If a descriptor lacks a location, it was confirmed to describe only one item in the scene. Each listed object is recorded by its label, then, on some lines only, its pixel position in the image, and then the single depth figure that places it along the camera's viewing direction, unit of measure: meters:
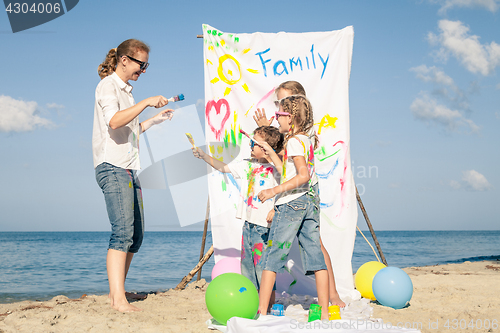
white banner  3.62
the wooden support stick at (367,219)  4.04
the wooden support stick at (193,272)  3.96
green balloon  2.20
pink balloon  3.35
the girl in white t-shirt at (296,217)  2.52
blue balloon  2.94
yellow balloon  3.32
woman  2.54
